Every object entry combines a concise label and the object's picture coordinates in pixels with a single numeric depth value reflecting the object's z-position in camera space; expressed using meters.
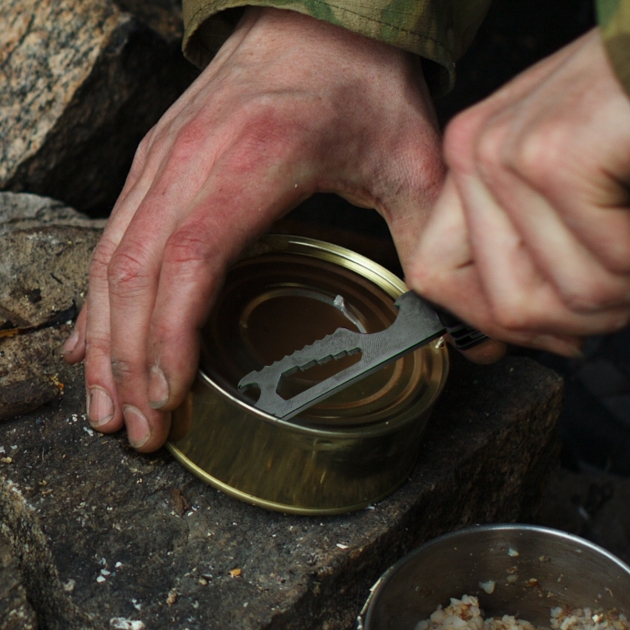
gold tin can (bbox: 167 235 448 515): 0.78
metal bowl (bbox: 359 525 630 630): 0.80
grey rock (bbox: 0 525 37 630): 0.76
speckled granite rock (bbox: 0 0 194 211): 1.01
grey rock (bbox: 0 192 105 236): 0.95
